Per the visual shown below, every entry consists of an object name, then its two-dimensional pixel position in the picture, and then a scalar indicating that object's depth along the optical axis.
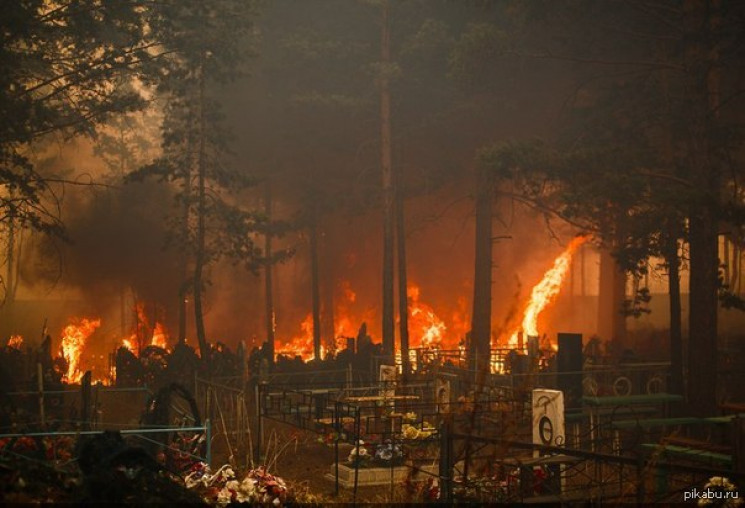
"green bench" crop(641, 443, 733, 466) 12.97
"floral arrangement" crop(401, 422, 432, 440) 15.01
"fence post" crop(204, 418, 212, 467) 12.48
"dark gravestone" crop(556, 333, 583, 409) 18.14
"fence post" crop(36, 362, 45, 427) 17.84
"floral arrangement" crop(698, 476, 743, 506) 9.44
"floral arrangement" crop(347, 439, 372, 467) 15.14
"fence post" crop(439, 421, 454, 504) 9.34
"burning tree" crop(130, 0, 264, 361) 26.06
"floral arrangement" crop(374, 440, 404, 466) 15.12
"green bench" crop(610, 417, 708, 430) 16.44
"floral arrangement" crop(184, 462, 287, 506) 10.24
